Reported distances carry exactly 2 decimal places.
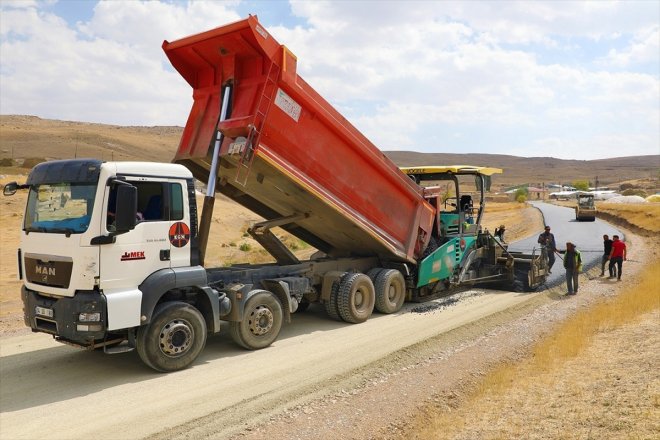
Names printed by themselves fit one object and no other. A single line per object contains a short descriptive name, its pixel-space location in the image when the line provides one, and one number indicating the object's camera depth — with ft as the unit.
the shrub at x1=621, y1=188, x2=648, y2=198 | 282.19
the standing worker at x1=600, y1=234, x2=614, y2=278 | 49.19
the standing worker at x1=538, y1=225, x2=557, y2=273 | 45.16
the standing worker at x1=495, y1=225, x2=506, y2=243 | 43.99
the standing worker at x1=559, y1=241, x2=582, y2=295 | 40.40
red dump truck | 19.84
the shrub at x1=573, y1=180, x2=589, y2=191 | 376.68
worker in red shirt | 46.68
